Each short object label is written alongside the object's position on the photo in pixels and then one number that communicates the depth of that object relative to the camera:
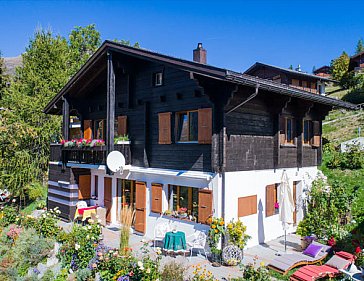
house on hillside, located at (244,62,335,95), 32.19
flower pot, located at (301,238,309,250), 10.91
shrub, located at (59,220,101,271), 9.58
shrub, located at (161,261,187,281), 7.96
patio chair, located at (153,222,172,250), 11.39
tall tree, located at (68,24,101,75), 35.47
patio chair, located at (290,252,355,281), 8.10
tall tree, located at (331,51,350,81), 50.33
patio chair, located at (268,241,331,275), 8.91
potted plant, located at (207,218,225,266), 9.97
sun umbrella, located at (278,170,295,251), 10.89
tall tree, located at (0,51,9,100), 30.98
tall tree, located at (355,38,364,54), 97.93
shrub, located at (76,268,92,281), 8.76
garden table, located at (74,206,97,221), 14.66
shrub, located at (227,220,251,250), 10.03
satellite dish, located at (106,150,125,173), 12.88
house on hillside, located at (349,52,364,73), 51.41
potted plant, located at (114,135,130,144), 13.76
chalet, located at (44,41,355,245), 10.59
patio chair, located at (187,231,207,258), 10.23
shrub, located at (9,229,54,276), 10.51
